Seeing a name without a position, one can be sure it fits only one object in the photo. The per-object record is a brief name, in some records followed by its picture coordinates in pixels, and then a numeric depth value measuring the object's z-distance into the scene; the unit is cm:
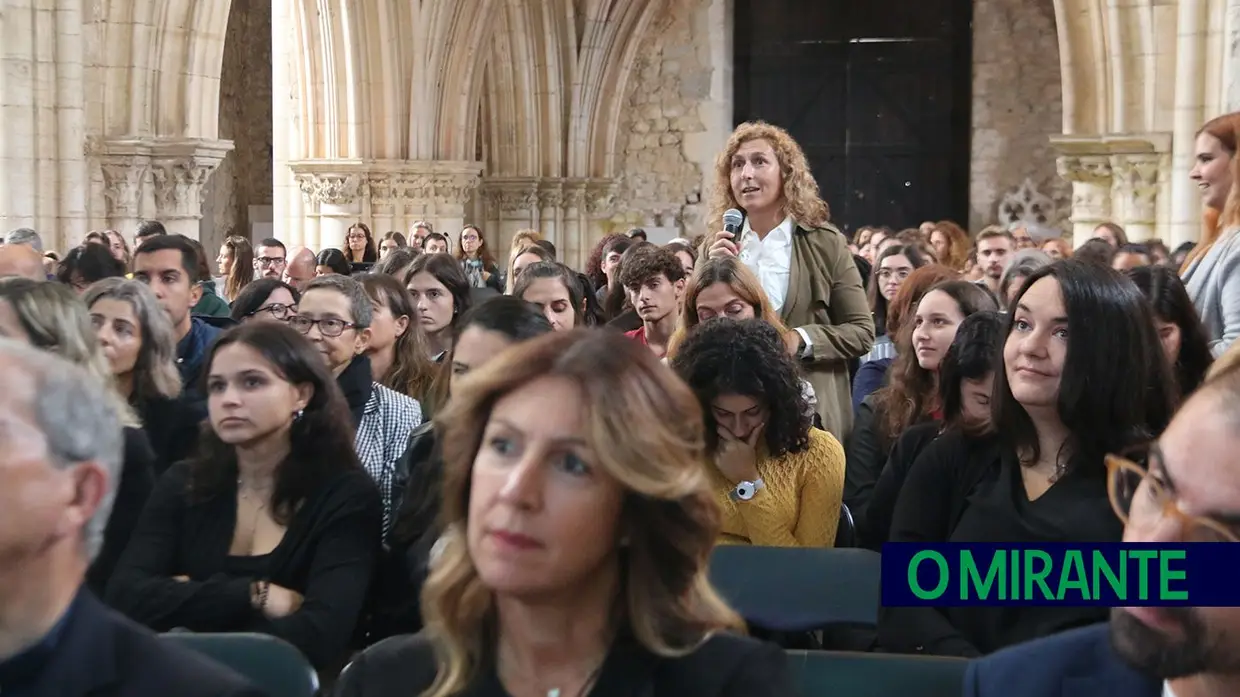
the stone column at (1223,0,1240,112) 721
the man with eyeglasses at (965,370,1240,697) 159
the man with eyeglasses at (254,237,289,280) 1015
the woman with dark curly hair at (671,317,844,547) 394
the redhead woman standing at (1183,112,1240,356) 471
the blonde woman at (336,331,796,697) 195
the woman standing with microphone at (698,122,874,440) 521
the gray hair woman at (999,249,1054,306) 590
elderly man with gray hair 188
